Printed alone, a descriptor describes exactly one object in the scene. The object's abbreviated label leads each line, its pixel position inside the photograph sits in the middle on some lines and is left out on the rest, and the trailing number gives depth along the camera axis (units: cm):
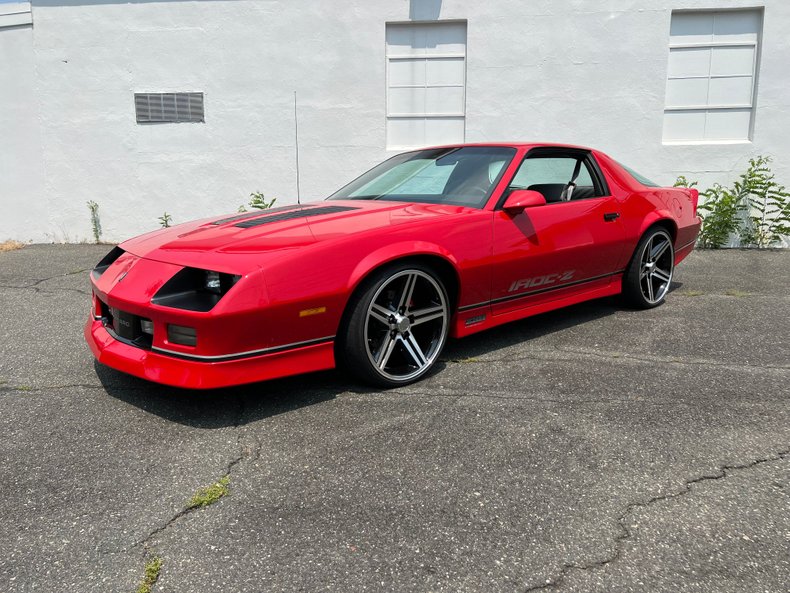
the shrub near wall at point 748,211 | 800
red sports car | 278
